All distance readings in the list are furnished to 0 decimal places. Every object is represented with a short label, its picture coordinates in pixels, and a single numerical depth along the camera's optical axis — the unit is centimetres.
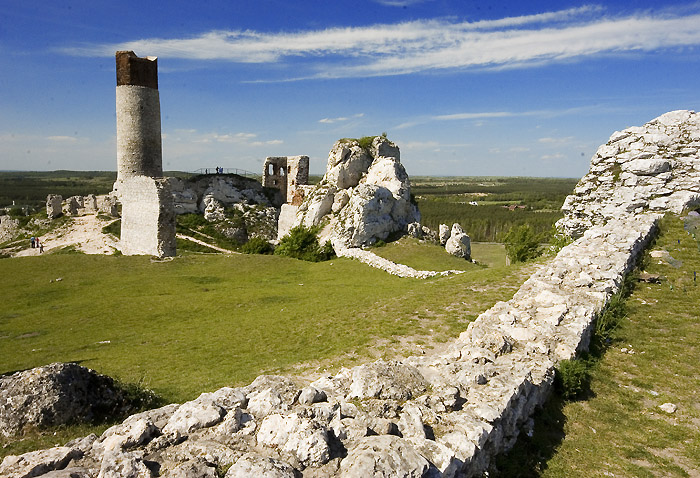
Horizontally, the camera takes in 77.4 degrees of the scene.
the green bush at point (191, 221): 4153
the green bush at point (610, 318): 766
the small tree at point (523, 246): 3091
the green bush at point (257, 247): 3484
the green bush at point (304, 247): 2809
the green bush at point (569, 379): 604
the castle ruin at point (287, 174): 4700
